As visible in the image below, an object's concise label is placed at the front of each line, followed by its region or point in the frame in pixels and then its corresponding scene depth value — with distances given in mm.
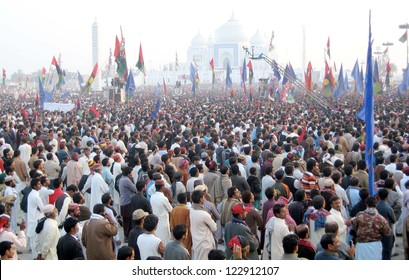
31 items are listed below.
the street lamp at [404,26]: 36803
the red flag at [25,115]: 19125
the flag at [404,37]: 37791
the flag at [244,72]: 32050
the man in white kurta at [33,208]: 6806
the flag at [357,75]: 28775
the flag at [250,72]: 30006
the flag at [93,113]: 18781
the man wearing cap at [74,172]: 9208
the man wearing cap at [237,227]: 5551
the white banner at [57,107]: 24931
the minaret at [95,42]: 85969
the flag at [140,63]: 25859
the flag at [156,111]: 18938
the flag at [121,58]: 24436
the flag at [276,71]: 26309
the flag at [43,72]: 31469
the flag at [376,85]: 22966
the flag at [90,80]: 24284
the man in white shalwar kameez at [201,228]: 5980
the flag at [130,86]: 24500
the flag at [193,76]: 32219
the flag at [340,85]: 28864
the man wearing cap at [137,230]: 5637
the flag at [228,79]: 32503
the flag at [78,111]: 20794
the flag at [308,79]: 25981
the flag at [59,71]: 27953
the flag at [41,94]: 21797
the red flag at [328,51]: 28688
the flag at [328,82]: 25703
